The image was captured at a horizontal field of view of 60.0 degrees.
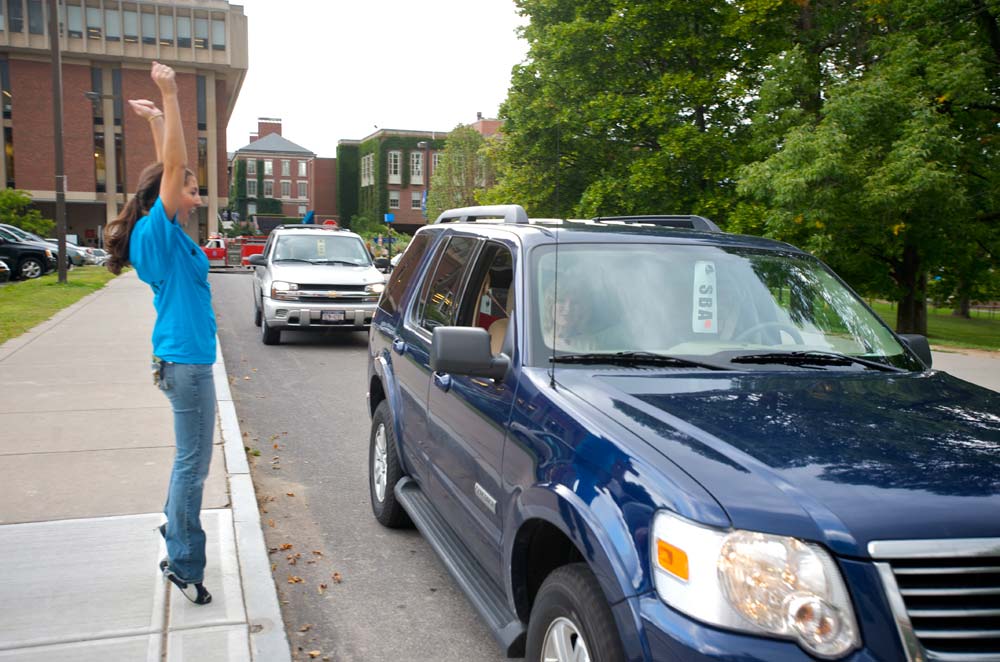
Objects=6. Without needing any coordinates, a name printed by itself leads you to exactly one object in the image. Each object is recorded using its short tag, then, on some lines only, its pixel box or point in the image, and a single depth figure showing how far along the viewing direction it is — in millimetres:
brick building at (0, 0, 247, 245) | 64688
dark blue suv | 2109
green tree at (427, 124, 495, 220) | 62719
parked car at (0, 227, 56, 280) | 27875
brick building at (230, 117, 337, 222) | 103312
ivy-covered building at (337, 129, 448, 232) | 90188
